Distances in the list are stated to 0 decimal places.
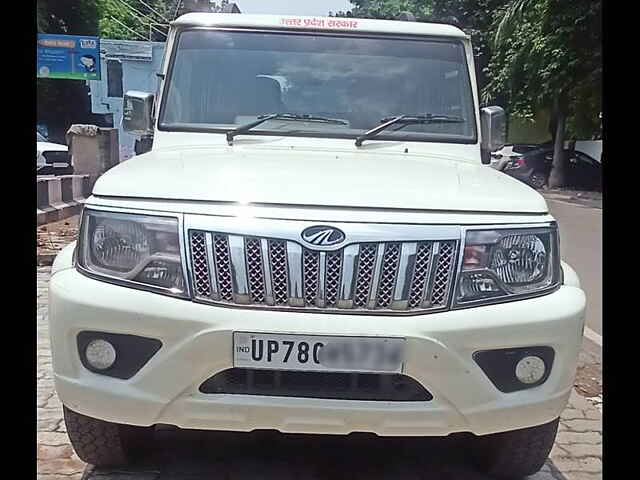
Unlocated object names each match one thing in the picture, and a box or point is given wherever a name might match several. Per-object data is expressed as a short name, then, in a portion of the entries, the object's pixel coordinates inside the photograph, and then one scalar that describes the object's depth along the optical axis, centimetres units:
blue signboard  2289
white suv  255
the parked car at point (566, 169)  2297
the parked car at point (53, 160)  1603
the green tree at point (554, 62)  1828
